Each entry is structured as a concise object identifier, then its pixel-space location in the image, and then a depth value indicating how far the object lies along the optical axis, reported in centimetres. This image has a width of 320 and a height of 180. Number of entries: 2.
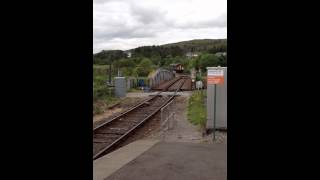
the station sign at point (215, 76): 1074
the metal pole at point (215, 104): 1129
